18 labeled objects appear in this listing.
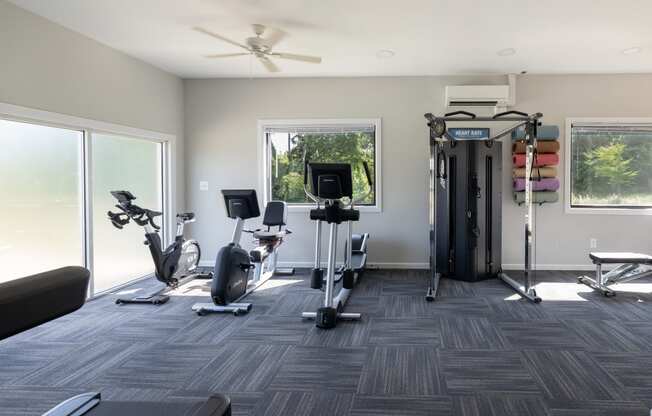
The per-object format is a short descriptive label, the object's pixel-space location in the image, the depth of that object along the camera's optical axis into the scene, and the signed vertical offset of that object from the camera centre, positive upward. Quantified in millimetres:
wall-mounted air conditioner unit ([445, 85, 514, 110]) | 5766 +1328
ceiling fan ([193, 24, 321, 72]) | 4258 +1471
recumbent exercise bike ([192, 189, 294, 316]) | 4121 -647
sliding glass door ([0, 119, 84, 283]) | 3775 -14
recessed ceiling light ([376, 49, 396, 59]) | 4996 +1632
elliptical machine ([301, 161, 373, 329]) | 3771 -136
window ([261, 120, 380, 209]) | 6230 +657
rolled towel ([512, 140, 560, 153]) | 5742 +649
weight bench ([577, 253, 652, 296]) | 4777 -790
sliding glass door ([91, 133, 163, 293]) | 4816 +17
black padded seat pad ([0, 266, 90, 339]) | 917 -223
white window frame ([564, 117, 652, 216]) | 5887 +368
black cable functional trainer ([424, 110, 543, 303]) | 4367 +335
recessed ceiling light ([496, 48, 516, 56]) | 4920 +1619
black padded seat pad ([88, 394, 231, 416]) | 1225 -646
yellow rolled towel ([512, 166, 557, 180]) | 5785 +316
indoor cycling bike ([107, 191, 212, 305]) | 4434 -584
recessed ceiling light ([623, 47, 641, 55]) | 4894 +1617
